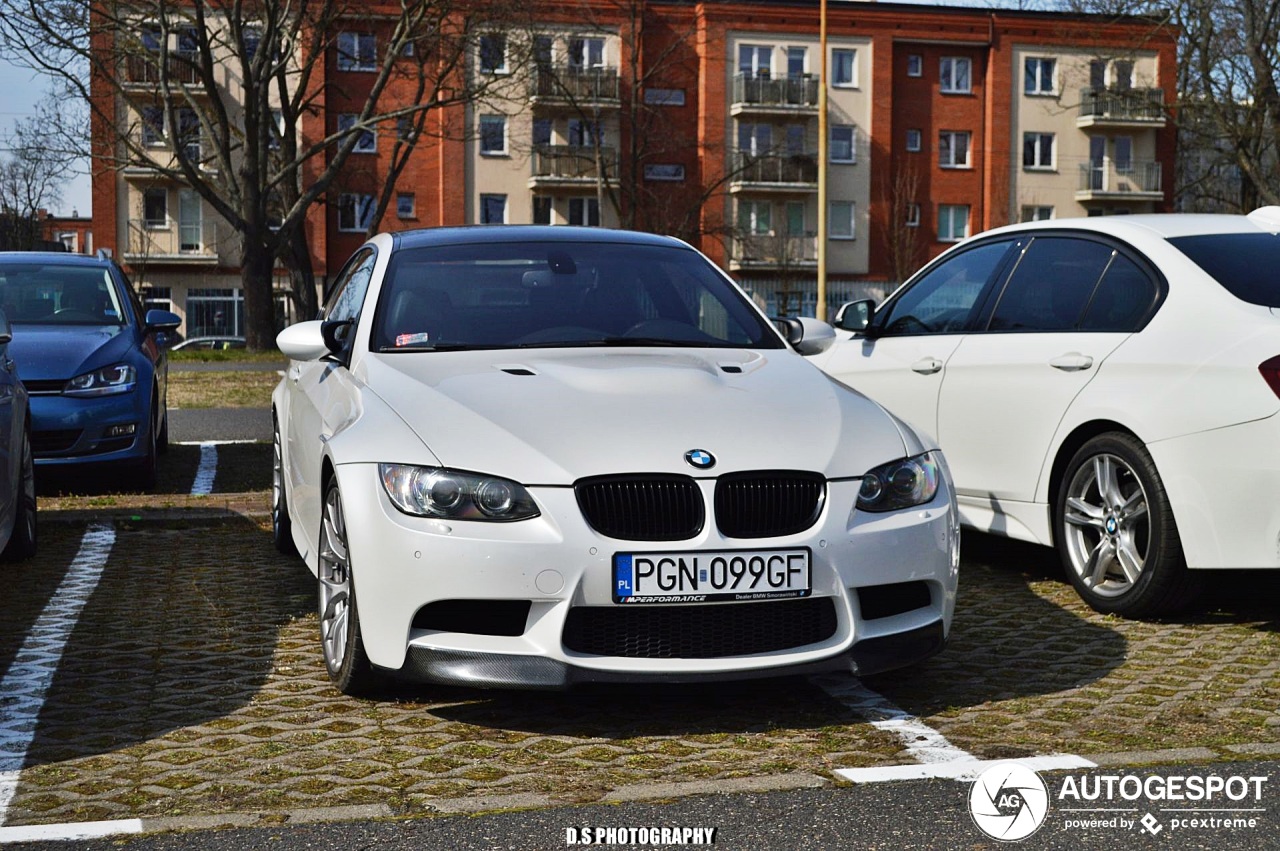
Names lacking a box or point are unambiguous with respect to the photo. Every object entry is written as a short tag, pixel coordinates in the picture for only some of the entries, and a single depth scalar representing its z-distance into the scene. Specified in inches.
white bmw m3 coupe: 176.7
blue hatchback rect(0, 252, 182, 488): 394.3
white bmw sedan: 223.9
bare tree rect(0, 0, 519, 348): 1166.3
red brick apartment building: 2320.4
